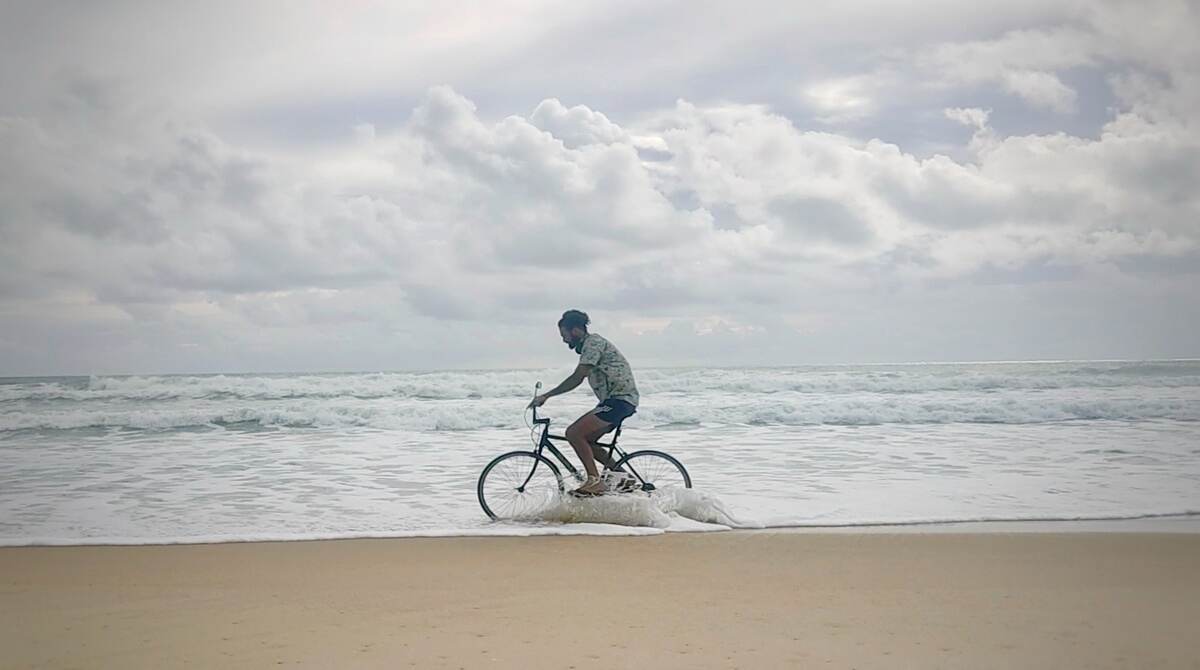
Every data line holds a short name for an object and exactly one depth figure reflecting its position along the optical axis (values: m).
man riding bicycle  8.33
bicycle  8.88
